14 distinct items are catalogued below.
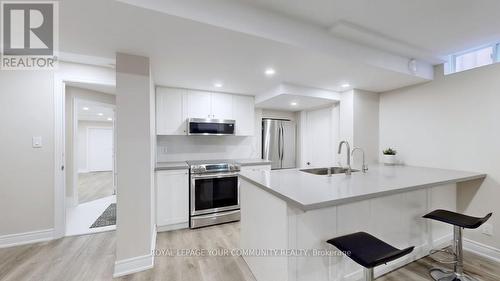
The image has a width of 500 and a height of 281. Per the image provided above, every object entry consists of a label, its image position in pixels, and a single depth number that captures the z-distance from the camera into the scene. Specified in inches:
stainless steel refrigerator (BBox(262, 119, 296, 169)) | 168.1
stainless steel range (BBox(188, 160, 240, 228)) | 114.1
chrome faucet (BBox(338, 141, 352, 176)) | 83.0
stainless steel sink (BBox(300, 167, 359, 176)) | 101.6
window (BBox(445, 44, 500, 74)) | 85.6
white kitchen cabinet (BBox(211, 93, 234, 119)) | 137.9
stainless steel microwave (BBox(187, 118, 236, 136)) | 127.5
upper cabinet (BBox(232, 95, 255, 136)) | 145.4
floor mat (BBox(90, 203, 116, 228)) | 116.0
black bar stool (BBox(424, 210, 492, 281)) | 68.8
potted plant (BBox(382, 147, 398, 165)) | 119.2
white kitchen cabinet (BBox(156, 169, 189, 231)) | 107.6
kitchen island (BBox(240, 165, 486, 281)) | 55.4
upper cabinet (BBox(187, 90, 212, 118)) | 130.6
